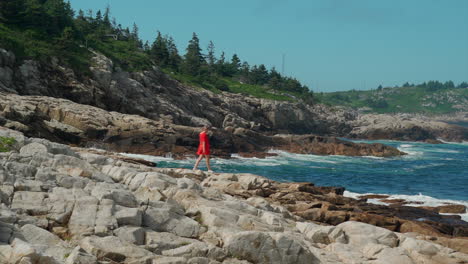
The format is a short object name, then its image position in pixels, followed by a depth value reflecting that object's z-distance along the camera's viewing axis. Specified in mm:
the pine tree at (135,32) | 129250
